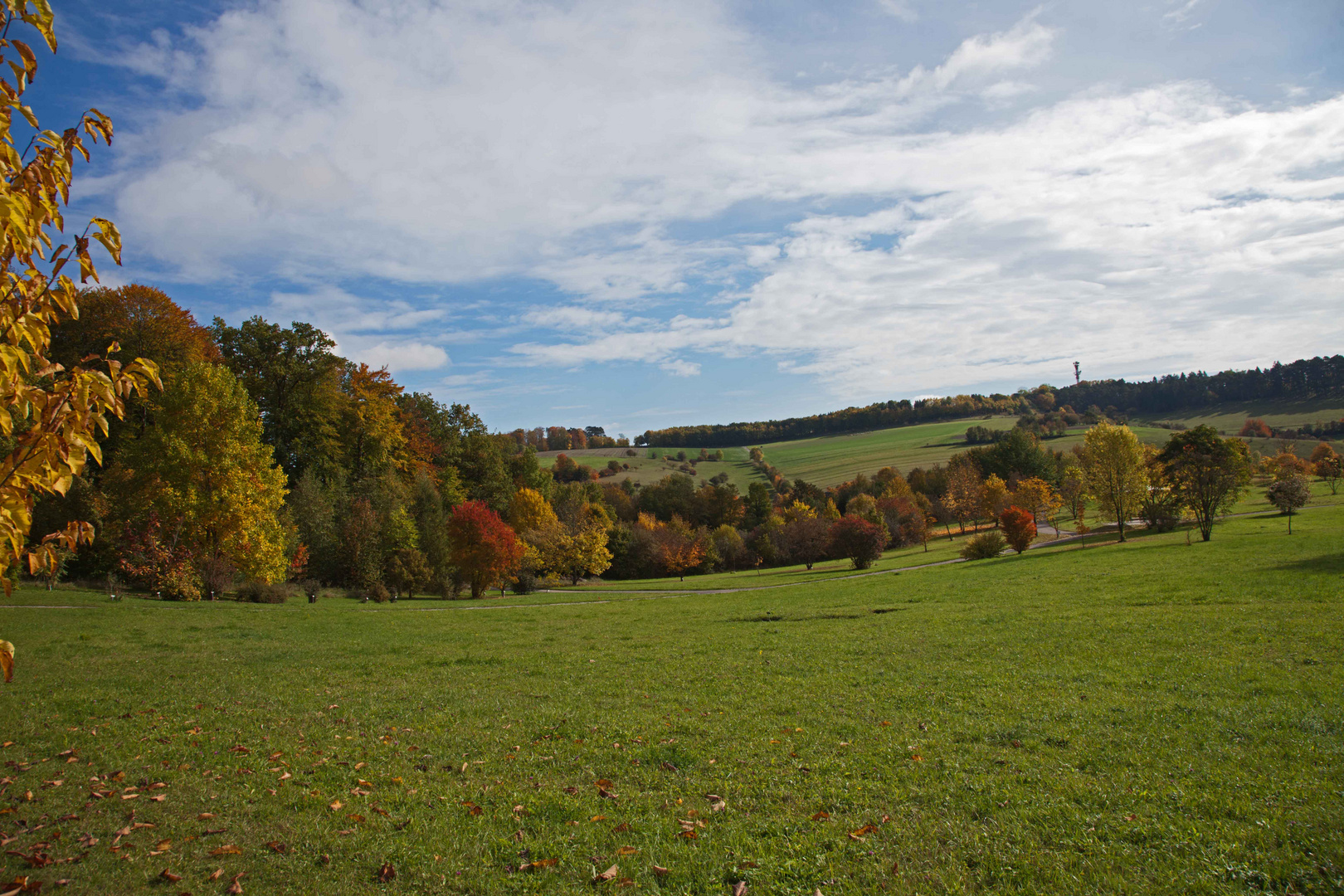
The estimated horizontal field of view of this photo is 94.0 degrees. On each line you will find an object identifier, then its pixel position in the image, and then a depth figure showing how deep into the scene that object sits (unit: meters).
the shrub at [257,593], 32.19
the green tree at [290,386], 46.31
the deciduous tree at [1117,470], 50.38
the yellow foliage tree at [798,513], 87.32
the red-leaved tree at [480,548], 45.53
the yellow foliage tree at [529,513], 61.97
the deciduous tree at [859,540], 57.09
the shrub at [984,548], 51.22
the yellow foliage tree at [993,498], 73.81
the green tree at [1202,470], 41.56
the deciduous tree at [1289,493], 40.31
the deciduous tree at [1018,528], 49.56
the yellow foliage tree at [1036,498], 69.44
